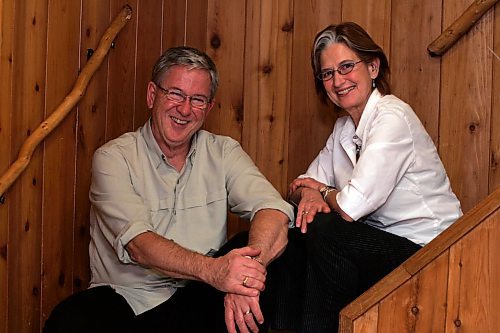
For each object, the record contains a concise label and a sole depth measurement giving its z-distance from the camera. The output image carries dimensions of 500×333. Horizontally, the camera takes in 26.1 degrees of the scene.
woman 2.32
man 2.27
